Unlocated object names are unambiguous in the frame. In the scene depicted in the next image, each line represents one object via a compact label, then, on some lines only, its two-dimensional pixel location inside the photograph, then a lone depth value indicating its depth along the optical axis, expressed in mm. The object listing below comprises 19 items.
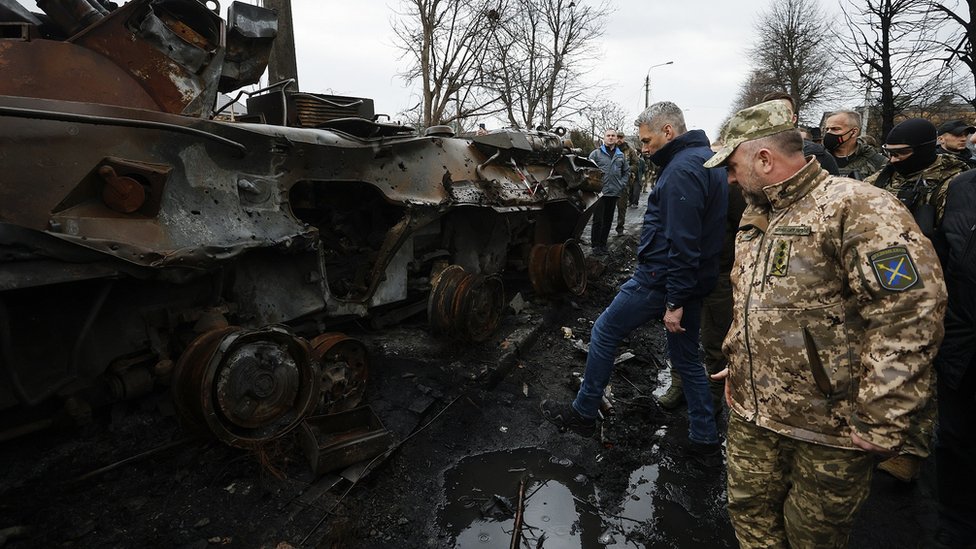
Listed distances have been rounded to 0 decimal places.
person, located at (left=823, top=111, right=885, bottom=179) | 4301
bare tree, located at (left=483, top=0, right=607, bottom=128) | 21438
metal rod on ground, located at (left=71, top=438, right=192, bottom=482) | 2772
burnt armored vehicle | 2445
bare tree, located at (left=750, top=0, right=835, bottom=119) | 30172
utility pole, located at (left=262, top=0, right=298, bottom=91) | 7371
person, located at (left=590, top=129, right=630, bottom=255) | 9000
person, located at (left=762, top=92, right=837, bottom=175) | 3842
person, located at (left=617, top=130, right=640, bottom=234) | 10834
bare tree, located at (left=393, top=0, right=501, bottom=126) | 18969
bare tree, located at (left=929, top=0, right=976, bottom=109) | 11516
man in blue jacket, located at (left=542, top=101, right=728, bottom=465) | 2980
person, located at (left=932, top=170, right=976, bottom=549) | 2242
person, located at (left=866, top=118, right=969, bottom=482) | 2785
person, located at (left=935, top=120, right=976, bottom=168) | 4723
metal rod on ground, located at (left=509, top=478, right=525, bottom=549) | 2635
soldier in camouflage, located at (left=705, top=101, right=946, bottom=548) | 1501
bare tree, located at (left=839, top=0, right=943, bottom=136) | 14801
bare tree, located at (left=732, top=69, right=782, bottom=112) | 34059
